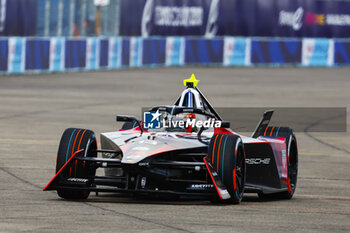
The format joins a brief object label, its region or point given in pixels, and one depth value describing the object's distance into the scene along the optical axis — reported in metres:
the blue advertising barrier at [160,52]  68.19
